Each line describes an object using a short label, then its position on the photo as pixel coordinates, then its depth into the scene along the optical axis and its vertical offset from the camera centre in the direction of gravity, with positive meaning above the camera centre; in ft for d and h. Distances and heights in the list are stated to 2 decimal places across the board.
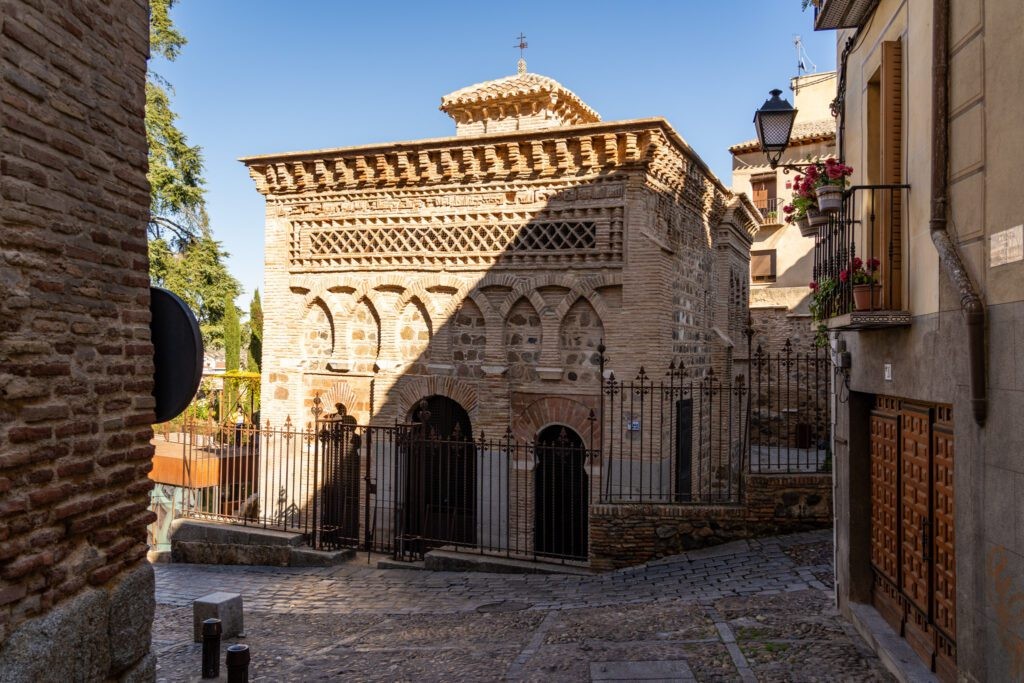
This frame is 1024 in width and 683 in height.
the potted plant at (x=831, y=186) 20.62 +4.65
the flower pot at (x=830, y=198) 20.58 +4.32
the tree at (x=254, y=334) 108.89 +3.82
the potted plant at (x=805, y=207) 21.65 +4.41
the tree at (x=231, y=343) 98.27 +1.94
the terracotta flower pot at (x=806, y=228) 22.74 +3.89
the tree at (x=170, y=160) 69.46 +18.03
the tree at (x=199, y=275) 68.64 +7.56
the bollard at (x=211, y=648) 19.98 -7.43
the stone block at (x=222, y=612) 25.39 -8.30
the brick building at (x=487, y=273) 41.55 +4.97
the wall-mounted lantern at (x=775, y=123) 27.12 +8.30
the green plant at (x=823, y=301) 21.58 +1.72
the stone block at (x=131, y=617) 12.42 -4.25
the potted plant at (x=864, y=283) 19.20 +1.94
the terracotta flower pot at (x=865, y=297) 19.17 +1.58
